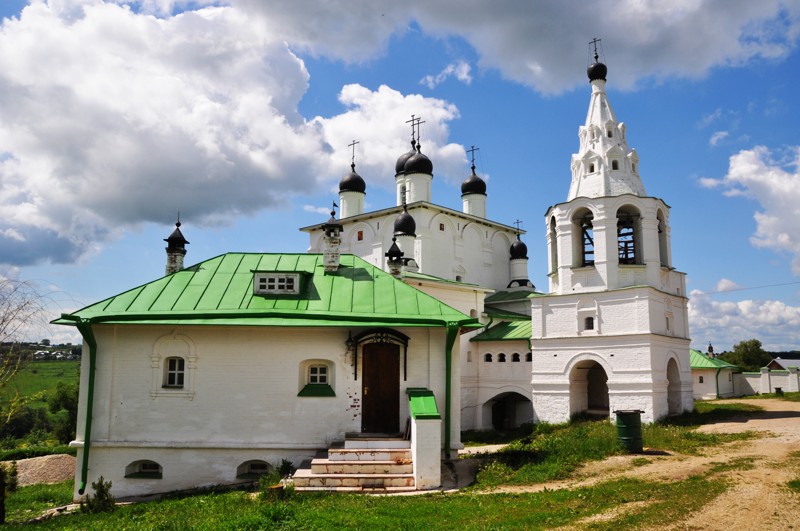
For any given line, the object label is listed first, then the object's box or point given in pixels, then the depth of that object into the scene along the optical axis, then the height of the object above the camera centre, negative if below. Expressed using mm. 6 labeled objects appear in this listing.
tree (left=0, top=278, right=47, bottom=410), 10047 +200
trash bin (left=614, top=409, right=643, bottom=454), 13469 -1350
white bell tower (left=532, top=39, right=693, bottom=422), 19812 +2276
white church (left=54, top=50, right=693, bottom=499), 13141 -158
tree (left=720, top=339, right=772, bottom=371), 53562 +1012
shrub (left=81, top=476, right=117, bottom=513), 10953 -2332
